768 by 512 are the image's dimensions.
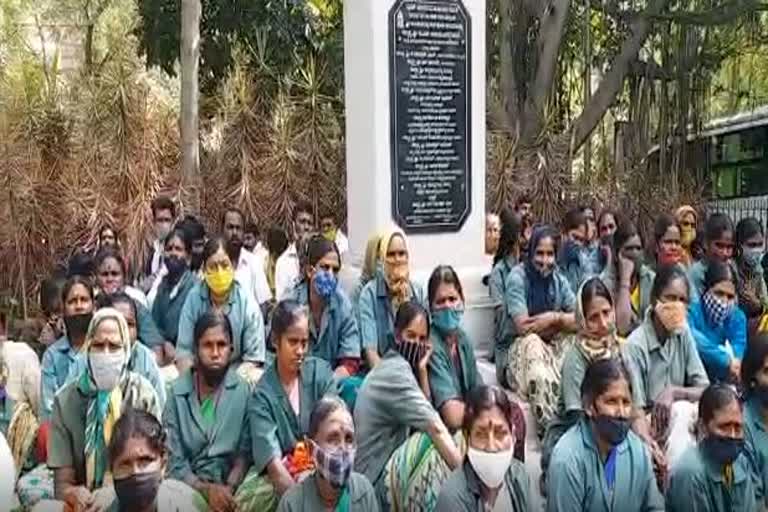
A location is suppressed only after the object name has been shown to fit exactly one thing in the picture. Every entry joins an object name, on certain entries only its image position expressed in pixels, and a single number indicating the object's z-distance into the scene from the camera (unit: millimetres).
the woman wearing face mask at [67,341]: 4555
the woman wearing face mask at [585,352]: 4246
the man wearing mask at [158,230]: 7180
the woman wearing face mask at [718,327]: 5141
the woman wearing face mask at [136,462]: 3188
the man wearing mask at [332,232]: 8062
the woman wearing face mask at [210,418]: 3902
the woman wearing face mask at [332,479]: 3285
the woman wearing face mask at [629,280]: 6148
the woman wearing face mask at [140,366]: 4145
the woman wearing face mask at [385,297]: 5418
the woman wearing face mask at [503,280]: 5840
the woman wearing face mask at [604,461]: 3462
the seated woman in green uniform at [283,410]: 3779
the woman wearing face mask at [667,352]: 4621
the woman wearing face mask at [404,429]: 3764
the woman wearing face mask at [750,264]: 6543
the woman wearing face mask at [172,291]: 5816
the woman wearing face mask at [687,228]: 6975
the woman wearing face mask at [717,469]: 3475
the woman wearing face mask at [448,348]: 4508
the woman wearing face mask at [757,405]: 3648
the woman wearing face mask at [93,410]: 3754
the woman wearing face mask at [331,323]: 5312
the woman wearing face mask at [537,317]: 5329
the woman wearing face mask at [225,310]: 5168
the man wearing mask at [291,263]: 6957
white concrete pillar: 6344
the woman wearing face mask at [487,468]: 3381
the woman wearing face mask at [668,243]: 6453
